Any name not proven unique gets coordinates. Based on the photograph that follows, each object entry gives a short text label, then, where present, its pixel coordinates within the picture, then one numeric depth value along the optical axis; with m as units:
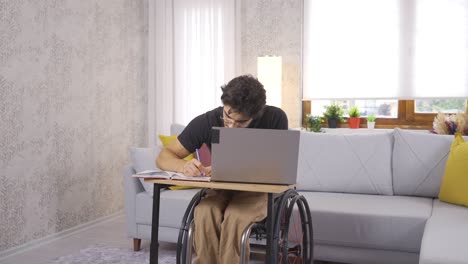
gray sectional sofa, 2.87
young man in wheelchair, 2.24
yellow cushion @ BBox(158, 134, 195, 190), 3.70
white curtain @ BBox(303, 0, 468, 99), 4.18
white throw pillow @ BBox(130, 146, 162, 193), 3.55
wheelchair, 2.15
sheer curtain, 4.84
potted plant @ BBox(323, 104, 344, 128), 4.51
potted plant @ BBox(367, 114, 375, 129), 4.42
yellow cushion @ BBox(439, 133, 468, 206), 2.98
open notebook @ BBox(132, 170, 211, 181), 2.17
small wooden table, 2.02
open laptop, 2.07
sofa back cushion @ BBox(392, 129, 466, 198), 3.27
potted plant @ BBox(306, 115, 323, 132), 4.41
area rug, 3.25
